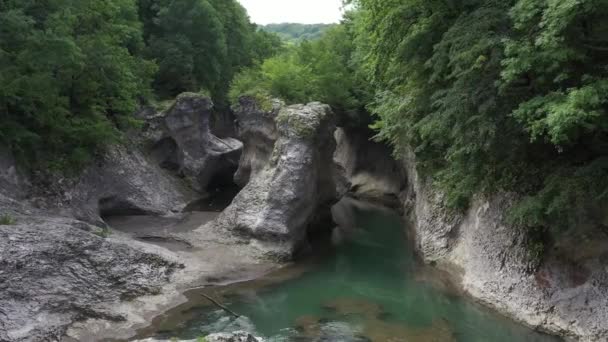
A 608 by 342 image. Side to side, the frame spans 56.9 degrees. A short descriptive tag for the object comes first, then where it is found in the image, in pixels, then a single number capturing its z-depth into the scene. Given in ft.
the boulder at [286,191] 69.97
